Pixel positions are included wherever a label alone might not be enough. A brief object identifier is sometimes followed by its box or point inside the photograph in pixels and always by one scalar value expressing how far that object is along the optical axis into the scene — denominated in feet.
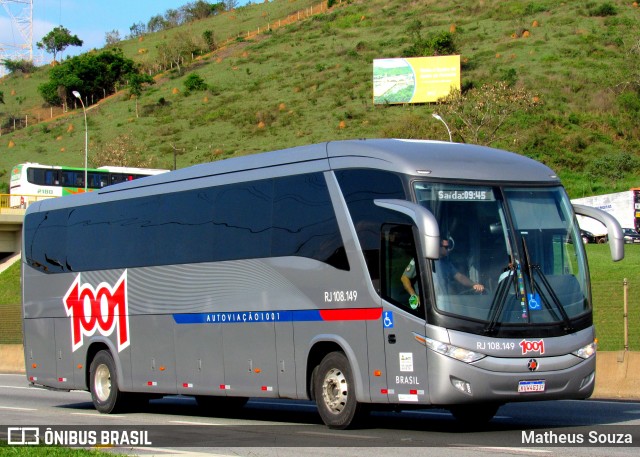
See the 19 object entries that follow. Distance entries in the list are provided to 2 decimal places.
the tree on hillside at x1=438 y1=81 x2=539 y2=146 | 251.31
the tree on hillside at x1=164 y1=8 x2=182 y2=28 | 615.57
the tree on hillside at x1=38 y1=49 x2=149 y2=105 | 430.20
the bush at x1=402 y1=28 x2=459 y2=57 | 349.61
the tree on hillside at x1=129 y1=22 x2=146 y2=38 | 615.16
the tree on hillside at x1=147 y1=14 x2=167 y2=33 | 620.08
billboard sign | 313.12
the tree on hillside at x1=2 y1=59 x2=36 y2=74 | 532.32
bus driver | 40.93
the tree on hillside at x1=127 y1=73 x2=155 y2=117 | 391.45
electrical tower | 471.21
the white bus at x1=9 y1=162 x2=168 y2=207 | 224.74
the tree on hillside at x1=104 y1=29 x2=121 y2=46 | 590.47
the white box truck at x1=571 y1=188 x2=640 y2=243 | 198.80
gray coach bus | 40.86
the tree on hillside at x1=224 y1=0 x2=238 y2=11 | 618.60
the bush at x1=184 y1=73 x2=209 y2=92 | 387.20
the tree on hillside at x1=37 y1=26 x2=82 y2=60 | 572.51
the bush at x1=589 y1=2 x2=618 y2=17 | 371.15
